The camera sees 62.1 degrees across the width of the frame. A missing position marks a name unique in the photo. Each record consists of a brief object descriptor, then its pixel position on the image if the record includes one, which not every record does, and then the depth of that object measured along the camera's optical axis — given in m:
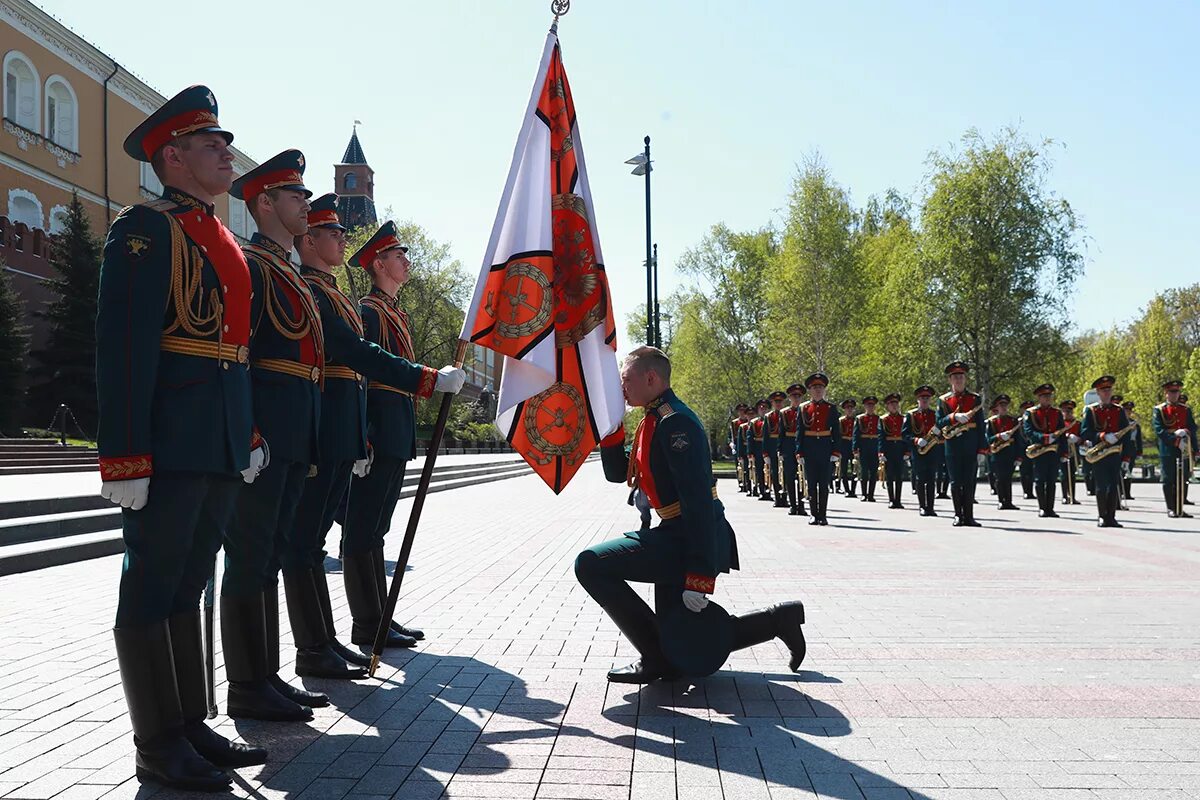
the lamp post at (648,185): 24.81
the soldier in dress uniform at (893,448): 21.09
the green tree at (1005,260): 38.94
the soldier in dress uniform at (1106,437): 15.47
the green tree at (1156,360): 53.22
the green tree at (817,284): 44.53
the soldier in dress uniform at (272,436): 4.50
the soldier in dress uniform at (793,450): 18.45
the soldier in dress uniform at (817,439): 16.53
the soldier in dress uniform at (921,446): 18.70
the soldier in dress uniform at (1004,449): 19.80
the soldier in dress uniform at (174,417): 3.58
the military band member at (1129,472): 20.19
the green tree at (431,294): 53.47
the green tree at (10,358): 29.00
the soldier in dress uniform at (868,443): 22.81
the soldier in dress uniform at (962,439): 16.19
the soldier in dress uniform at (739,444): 27.28
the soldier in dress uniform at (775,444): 20.73
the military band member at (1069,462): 18.72
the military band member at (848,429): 22.27
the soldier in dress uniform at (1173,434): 17.56
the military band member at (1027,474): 23.38
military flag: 5.54
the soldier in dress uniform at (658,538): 4.89
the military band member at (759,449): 23.55
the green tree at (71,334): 33.25
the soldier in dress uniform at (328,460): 5.02
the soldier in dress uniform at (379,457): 6.04
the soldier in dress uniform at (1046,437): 17.53
